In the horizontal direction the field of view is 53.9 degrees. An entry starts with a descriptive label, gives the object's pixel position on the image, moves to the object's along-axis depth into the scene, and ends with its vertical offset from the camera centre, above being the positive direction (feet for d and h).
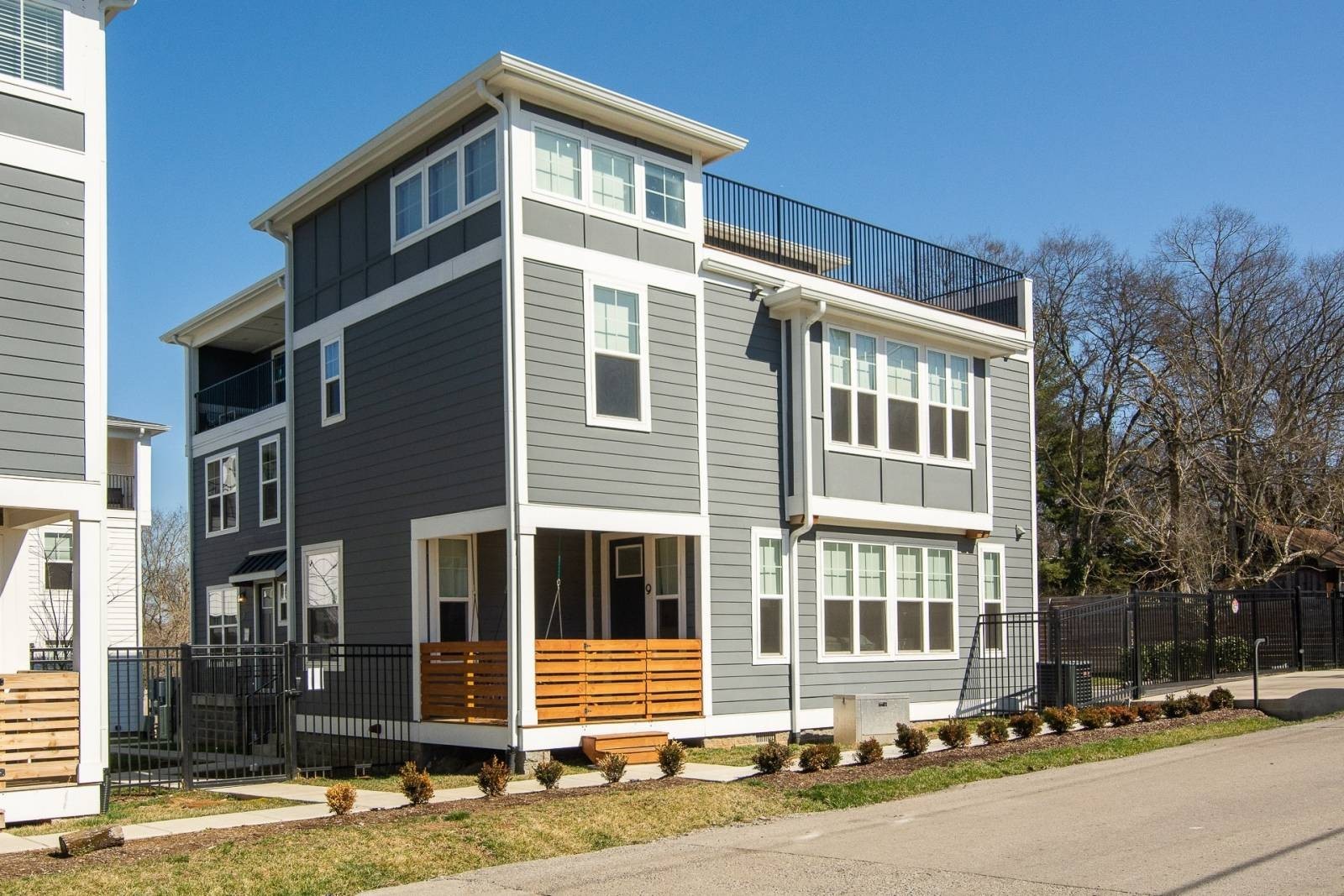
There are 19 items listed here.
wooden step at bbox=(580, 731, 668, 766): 52.39 -8.68
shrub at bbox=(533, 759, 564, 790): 42.60 -7.84
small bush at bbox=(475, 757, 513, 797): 41.39 -7.78
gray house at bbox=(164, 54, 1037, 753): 54.19 +4.32
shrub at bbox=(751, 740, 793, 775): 45.78 -8.01
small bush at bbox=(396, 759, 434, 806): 39.73 -7.66
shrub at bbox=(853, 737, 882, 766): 48.24 -8.24
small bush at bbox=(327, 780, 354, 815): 37.76 -7.60
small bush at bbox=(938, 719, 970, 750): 52.06 -8.27
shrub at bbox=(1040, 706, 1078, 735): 55.73 -8.23
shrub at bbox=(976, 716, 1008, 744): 53.31 -8.40
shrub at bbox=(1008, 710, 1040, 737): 54.70 -8.30
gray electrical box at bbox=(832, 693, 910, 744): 56.80 -8.19
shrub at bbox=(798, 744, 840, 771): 46.16 -8.09
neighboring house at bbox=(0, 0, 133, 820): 41.96 +6.69
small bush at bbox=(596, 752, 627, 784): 43.70 -7.89
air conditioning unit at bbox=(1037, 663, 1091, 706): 66.85 -8.06
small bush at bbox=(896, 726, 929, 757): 50.16 -8.20
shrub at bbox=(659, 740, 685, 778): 45.42 -7.92
